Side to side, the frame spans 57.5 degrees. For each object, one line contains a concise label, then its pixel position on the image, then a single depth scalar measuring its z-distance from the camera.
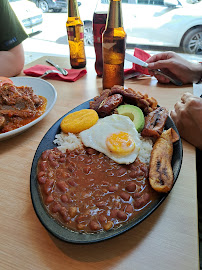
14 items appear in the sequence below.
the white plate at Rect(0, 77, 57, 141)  0.40
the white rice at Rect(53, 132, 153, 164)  0.29
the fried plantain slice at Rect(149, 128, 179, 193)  0.23
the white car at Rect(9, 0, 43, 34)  1.70
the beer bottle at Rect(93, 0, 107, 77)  0.51
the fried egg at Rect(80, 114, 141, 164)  0.28
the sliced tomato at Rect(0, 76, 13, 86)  0.44
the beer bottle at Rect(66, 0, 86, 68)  0.56
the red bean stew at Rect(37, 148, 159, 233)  0.21
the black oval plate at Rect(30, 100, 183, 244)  0.19
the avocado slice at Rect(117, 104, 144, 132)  0.34
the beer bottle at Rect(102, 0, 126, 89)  0.42
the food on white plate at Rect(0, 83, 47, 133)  0.38
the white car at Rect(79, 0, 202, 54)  1.42
